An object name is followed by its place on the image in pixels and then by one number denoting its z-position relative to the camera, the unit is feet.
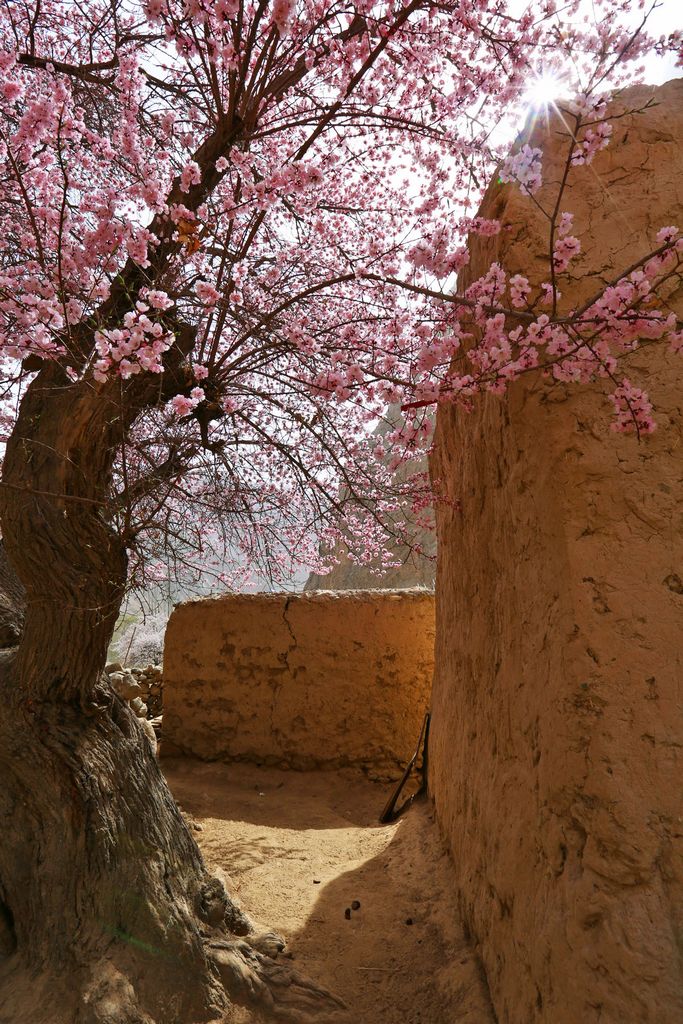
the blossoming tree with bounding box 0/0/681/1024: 7.09
